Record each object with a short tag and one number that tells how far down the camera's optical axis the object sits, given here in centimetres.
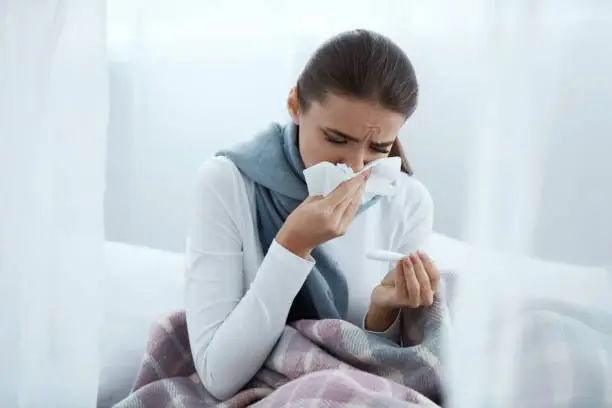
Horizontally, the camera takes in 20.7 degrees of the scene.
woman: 235
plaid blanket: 221
